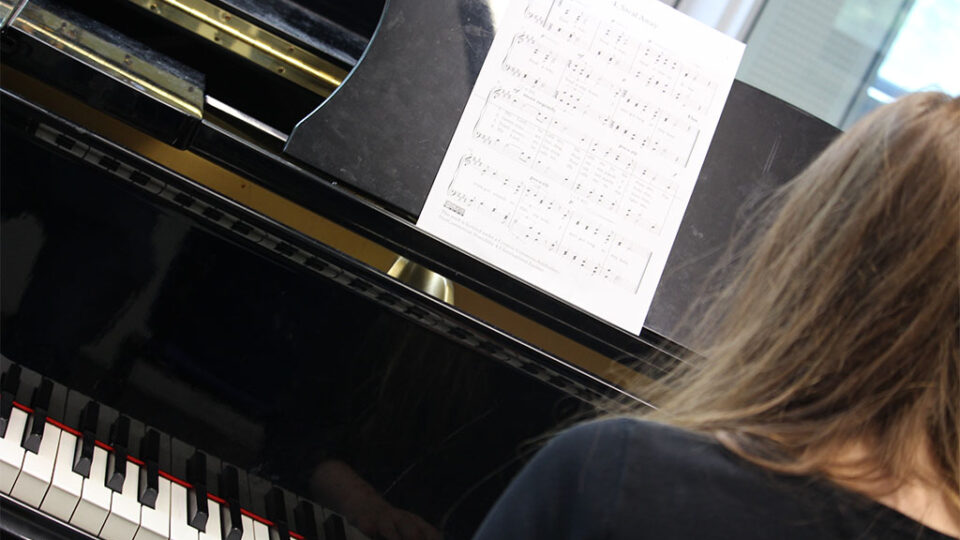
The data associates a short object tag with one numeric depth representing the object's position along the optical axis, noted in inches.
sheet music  59.2
